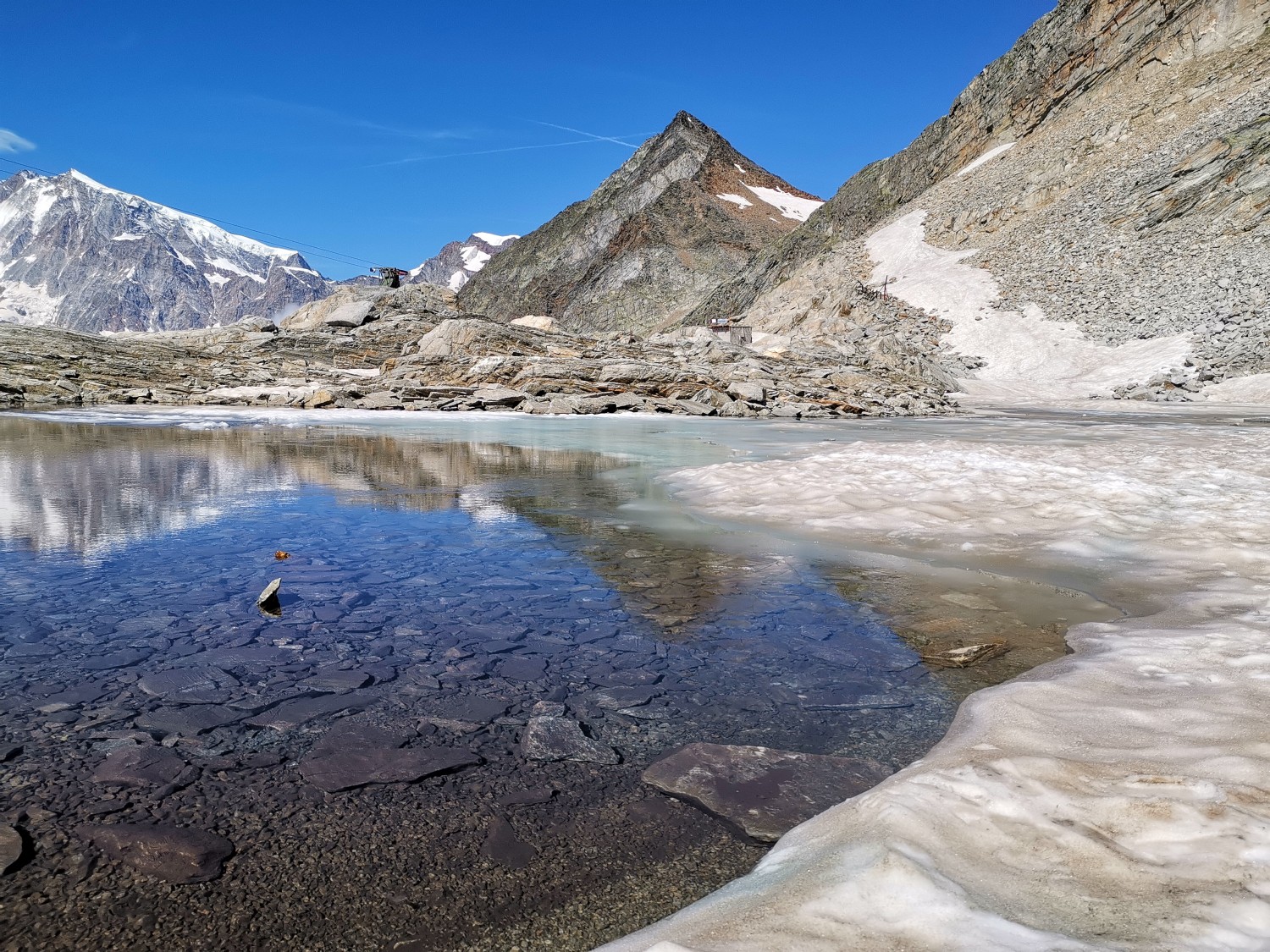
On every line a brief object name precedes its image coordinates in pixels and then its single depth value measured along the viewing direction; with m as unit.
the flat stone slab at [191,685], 3.74
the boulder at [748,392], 29.73
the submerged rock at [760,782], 2.85
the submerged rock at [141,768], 2.97
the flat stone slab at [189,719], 3.42
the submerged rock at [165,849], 2.43
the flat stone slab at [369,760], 3.08
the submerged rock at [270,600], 5.16
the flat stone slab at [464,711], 3.60
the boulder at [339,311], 43.62
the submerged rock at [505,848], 2.56
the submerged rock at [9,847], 2.41
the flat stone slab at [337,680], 3.95
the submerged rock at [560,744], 3.32
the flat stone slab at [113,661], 4.05
